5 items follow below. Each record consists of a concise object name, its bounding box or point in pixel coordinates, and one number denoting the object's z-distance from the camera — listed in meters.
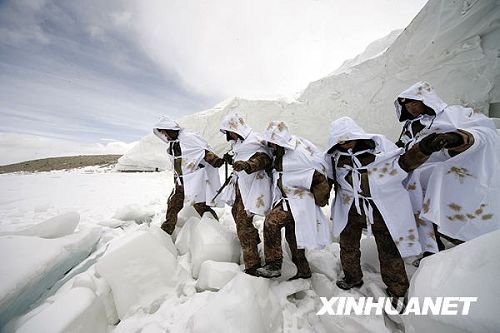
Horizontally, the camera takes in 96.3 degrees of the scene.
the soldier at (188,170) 2.80
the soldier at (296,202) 1.90
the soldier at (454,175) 1.65
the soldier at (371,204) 1.77
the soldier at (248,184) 2.06
